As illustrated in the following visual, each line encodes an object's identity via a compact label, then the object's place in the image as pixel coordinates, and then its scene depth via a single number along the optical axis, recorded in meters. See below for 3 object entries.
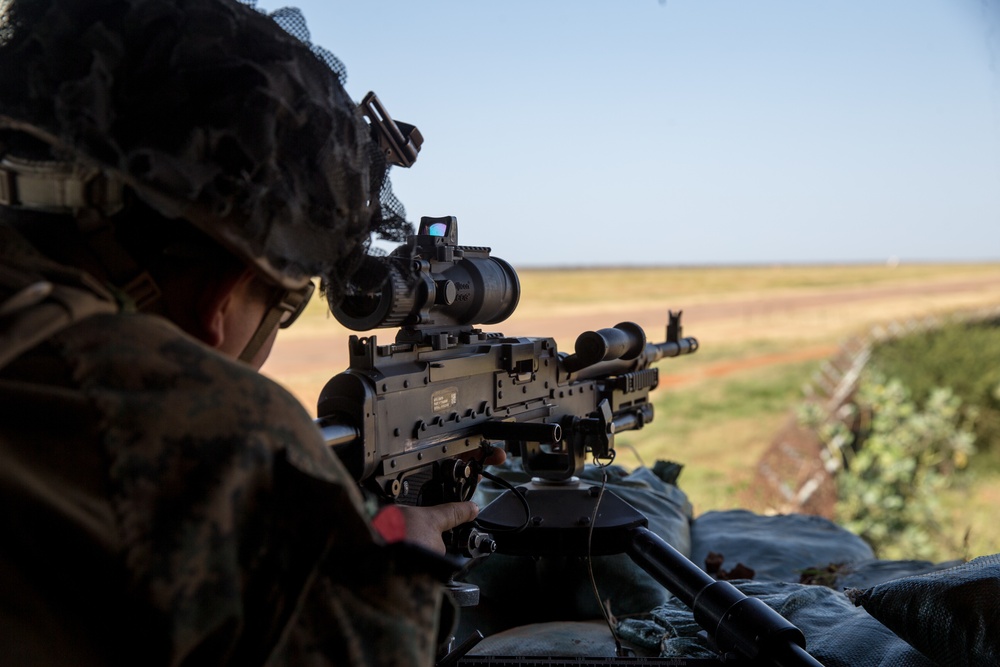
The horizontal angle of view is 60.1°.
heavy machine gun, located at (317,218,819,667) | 2.04
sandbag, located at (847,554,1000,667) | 1.95
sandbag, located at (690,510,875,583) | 3.31
